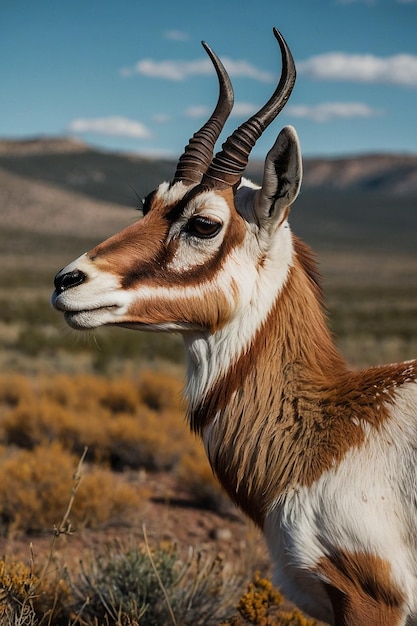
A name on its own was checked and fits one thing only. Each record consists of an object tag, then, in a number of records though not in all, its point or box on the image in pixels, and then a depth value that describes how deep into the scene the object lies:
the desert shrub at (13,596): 3.85
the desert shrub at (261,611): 4.29
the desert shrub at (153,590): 4.69
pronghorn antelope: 3.25
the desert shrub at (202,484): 7.61
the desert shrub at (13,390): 11.87
